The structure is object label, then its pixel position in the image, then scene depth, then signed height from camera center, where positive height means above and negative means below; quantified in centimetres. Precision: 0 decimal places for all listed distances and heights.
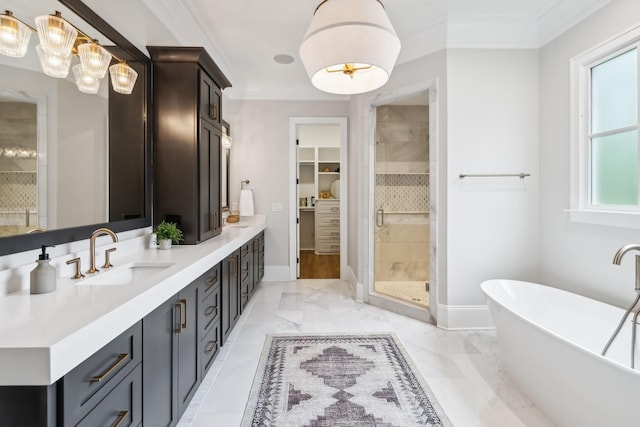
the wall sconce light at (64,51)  127 +79
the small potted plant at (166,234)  221 -14
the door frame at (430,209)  300 +5
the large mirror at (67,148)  130 +34
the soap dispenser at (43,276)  122 -25
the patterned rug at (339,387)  175 -112
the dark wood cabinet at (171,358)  133 -70
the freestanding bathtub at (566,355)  134 -77
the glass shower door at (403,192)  416 +30
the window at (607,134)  215 +59
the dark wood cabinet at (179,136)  234 +59
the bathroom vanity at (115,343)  81 -44
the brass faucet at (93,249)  155 -18
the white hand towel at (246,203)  437 +15
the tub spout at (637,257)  160 -23
